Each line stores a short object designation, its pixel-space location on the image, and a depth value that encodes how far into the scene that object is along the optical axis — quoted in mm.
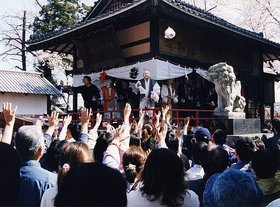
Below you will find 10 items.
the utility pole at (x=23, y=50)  26531
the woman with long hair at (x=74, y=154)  2786
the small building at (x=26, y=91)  19844
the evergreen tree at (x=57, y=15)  22797
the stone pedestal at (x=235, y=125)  9930
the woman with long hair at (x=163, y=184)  2449
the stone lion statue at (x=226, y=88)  9820
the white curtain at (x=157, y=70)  11031
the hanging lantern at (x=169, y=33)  11156
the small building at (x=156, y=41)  11266
